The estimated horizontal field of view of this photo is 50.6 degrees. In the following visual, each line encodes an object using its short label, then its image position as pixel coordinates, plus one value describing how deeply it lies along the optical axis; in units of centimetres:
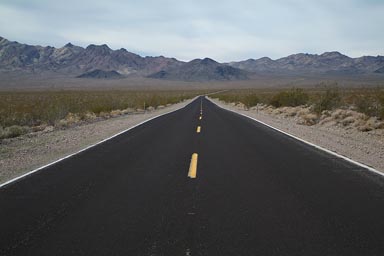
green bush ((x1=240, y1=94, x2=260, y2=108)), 4406
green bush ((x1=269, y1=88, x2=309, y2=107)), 3559
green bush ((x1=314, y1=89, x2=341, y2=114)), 2586
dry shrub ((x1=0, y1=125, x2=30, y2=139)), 1606
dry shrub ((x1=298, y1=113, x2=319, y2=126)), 2224
